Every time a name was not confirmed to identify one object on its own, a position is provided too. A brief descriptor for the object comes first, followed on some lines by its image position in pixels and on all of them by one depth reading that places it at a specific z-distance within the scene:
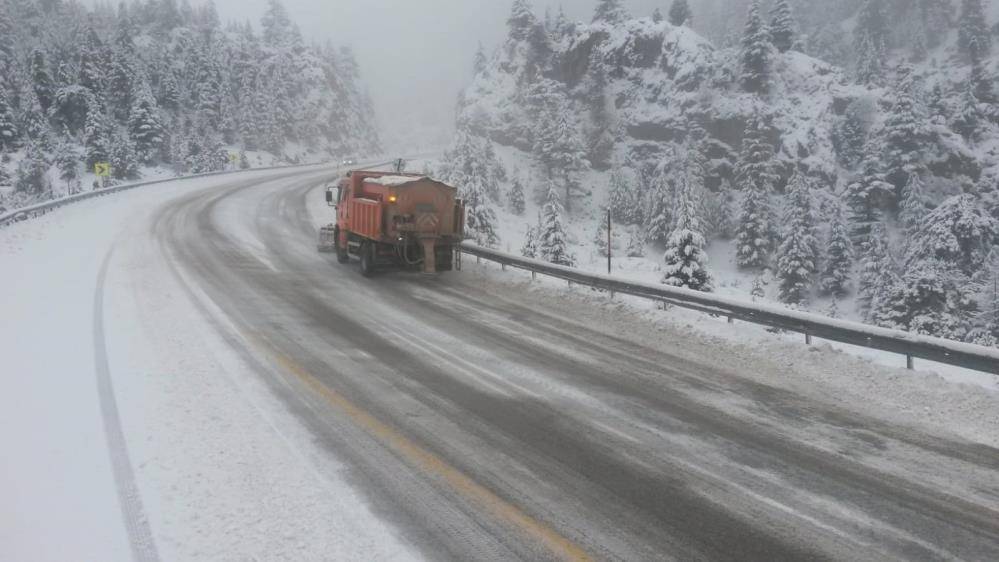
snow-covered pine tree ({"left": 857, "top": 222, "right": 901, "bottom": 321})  40.91
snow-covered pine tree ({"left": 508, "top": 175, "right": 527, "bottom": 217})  66.12
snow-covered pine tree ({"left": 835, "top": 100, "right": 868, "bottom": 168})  70.56
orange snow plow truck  16.11
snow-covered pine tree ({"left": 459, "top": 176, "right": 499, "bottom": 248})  39.58
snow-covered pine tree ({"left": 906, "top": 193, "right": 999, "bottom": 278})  46.66
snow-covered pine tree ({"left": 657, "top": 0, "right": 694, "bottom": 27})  99.00
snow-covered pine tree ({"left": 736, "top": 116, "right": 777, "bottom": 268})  59.22
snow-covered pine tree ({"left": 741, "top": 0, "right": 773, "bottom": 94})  74.75
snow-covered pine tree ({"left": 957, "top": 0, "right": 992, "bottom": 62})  100.38
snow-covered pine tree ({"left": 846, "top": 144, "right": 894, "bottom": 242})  61.31
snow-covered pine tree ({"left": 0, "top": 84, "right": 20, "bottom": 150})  70.25
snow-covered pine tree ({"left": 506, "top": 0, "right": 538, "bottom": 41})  88.50
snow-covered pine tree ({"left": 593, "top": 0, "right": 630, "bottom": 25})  94.06
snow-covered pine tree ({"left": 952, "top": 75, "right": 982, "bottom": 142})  70.31
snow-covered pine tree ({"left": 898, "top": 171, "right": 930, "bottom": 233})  57.26
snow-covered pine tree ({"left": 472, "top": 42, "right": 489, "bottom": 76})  116.98
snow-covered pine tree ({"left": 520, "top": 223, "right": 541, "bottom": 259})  36.44
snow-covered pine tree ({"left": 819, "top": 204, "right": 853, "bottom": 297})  53.25
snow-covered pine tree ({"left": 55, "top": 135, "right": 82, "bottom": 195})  65.25
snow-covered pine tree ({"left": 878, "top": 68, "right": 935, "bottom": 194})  65.00
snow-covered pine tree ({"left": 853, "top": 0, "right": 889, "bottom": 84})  100.28
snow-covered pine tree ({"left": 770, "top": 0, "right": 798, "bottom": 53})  81.94
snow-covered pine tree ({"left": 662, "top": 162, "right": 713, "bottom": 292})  23.83
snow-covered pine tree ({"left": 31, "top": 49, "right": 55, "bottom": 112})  79.31
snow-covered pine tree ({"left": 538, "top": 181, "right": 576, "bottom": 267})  36.78
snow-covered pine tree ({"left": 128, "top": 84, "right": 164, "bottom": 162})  73.44
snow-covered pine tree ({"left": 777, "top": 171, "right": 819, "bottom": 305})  51.97
